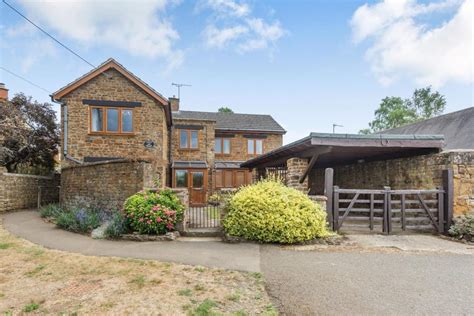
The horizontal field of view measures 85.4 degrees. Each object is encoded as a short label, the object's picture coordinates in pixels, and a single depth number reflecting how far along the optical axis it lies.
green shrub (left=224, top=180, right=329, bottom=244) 6.49
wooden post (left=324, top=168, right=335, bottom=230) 7.36
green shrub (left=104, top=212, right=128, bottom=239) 7.18
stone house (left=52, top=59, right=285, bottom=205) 13.18
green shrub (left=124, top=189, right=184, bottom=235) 7.12
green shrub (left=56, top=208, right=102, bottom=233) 8.08
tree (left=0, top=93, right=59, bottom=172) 14.23
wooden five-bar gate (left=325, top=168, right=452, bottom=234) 7.35
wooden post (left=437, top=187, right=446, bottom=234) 7.42
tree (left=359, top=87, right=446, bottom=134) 35.61
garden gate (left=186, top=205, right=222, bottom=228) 8.02
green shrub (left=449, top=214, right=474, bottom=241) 6.77
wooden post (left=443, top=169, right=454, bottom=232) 7.35
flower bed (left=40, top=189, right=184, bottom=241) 7.11
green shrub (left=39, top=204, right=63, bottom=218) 10.17
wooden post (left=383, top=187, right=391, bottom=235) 7.40
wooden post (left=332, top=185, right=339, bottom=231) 7.37
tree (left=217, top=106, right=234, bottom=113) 42.39
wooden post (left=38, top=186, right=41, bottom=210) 13.62
